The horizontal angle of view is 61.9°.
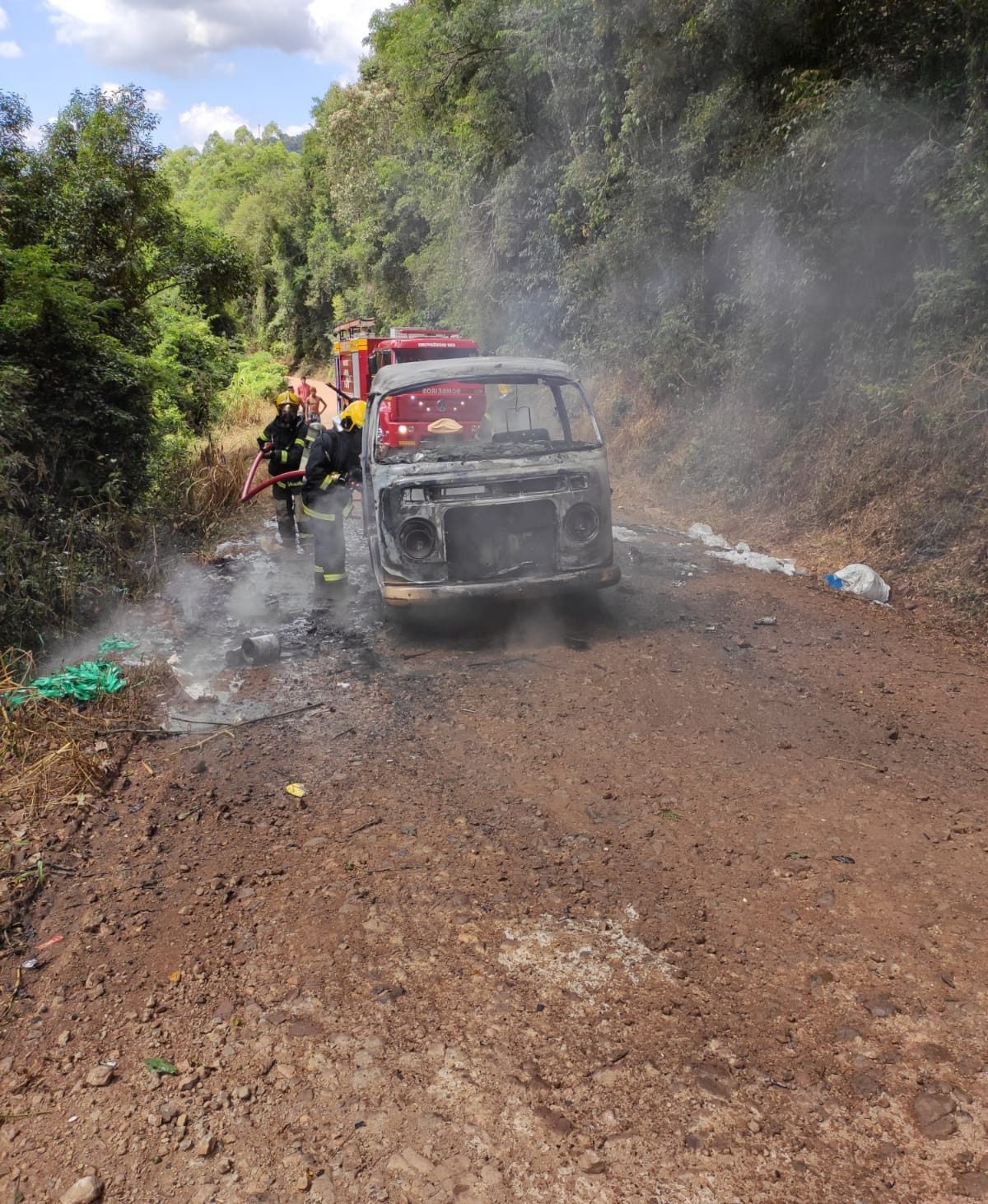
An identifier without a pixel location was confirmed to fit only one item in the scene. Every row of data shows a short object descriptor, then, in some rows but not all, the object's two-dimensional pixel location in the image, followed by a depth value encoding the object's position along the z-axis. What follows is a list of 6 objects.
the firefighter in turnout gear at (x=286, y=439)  8.66
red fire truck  9.88
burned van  5.58
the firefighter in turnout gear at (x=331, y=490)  7.24
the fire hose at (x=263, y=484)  7.55
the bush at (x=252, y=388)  17.20
